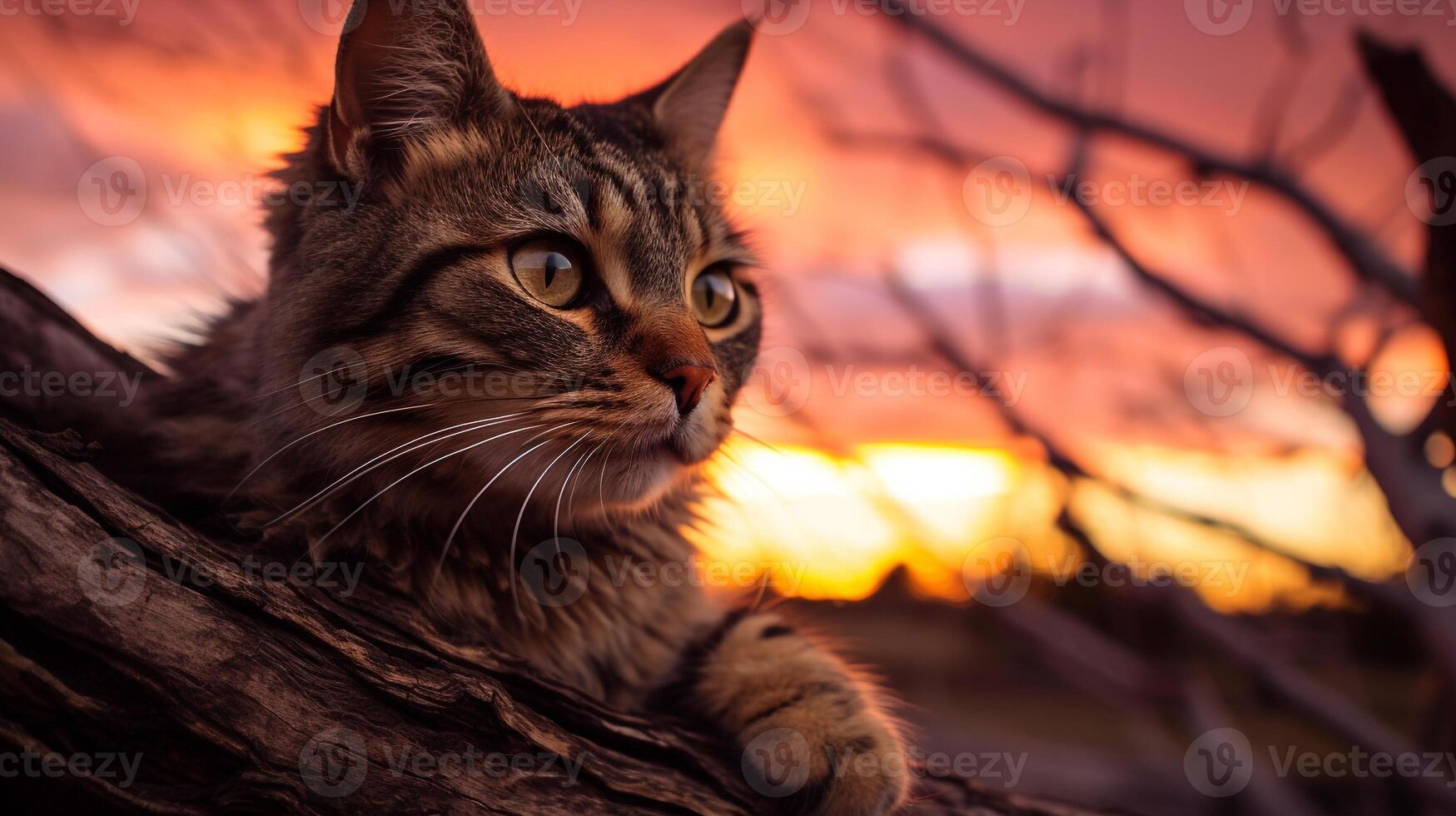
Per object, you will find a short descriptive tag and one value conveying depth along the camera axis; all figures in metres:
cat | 0.53
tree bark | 0.48
